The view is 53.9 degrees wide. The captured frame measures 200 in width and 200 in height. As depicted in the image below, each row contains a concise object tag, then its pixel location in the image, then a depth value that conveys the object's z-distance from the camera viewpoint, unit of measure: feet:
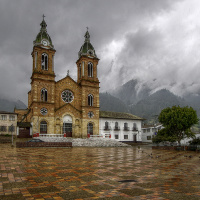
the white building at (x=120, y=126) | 170.71
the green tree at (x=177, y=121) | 120.37
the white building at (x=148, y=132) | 212.23
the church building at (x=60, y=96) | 140.87
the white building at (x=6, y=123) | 133.60
